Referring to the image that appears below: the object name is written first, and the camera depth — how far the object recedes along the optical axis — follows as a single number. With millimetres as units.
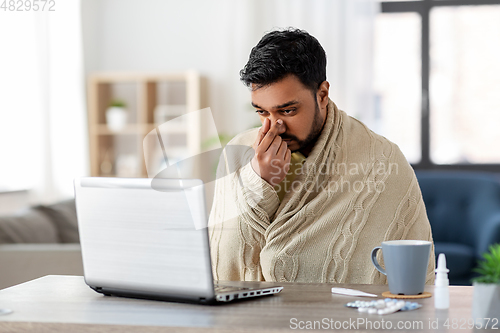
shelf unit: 4215
